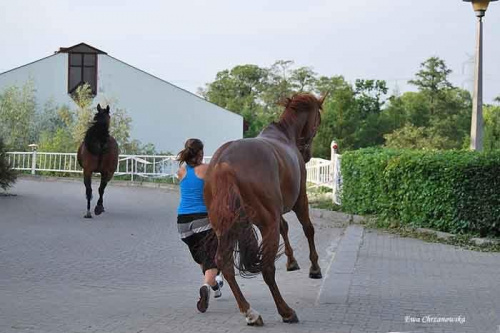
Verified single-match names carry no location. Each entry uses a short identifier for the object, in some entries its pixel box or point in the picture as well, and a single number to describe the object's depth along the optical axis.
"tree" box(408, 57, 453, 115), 54.97
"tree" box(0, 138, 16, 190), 17.50
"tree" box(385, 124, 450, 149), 41.56
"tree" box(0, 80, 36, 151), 37.22
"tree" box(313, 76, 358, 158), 55.12
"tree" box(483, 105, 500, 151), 26.75
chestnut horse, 5.96
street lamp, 13.25
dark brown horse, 14.99
